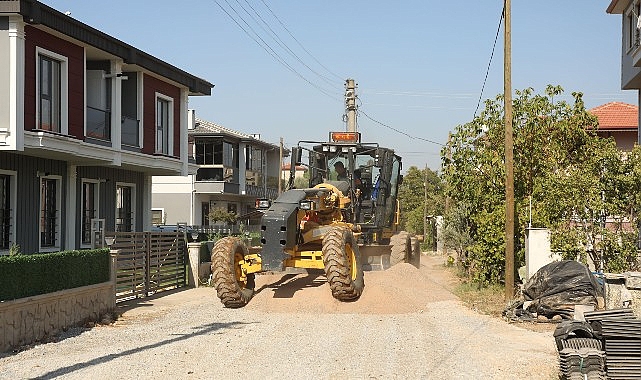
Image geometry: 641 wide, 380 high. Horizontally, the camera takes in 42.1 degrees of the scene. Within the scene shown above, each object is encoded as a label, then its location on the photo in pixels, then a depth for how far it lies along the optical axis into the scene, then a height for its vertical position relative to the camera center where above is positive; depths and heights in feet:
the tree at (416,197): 188.75 +3.11
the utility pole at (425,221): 171.16 -2.31
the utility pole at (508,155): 61.21 +4.03
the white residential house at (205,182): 149.79 +5.25
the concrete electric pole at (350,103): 130.82 +17.06
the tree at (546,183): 60.39 +2.11
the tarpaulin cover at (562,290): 51.72 -5.13
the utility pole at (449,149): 76.23 +5.58
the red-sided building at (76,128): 60.13 +7.31
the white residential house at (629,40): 80.69 +17.17
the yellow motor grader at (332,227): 53.83 -1.20
